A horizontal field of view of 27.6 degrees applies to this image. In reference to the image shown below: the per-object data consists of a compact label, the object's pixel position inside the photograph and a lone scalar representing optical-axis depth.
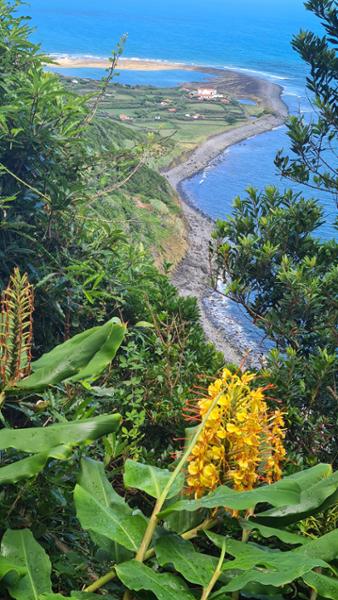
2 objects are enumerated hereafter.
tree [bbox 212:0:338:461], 3.74
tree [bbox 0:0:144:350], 4.05
